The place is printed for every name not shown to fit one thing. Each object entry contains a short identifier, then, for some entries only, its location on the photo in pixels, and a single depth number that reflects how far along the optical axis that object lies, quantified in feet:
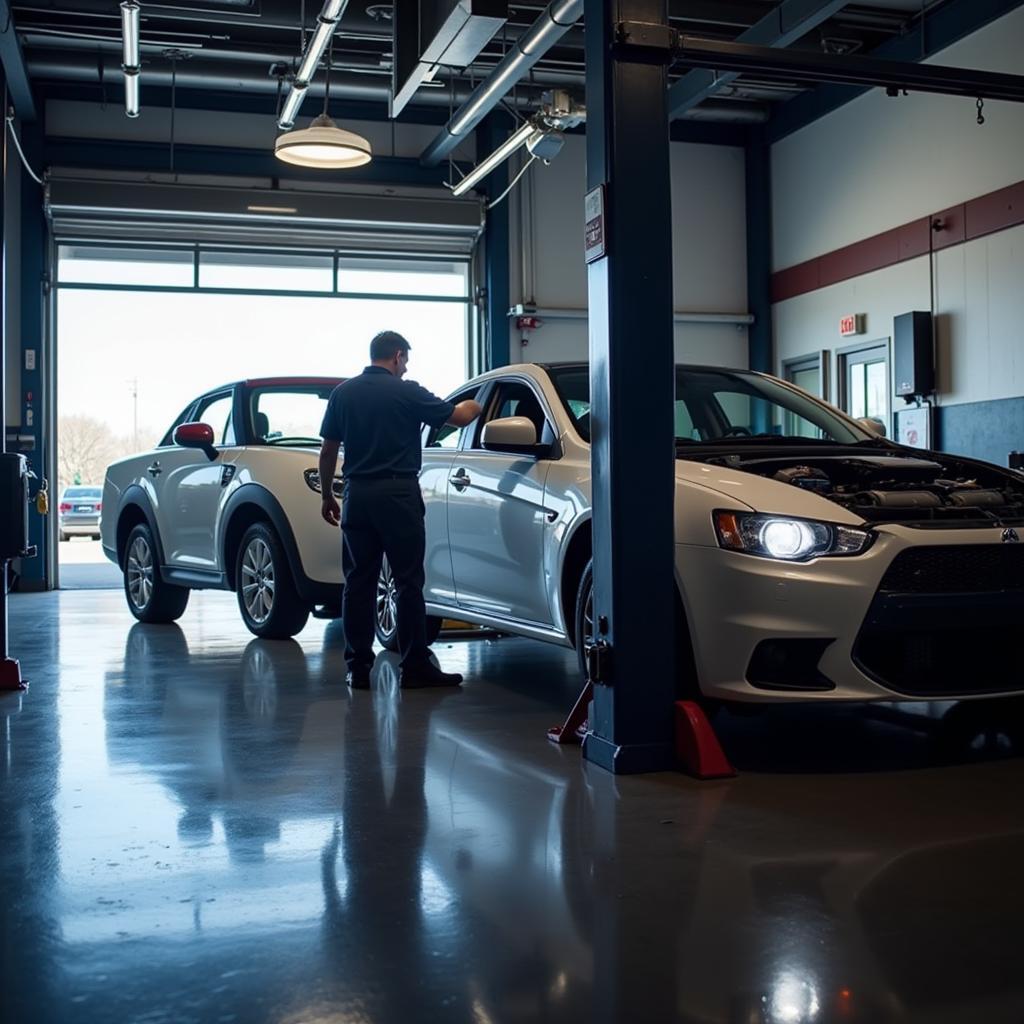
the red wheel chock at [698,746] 13.04
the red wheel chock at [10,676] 19.36
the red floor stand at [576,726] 14.78
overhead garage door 44.32
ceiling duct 27.63
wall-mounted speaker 39.09
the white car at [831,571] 12.84
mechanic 18.75
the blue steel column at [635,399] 13.37
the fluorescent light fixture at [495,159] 38.88
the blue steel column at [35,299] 44.24
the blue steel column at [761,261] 50.21
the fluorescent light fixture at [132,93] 35.76
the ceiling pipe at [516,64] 31.10
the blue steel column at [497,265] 48.29
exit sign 43.55
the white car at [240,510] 23.72
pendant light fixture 30.37
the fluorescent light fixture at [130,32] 30.83
